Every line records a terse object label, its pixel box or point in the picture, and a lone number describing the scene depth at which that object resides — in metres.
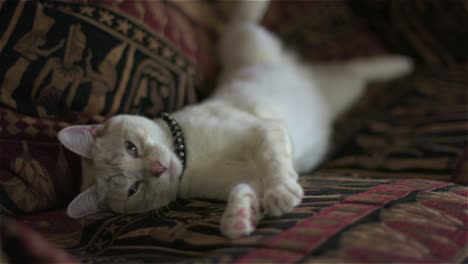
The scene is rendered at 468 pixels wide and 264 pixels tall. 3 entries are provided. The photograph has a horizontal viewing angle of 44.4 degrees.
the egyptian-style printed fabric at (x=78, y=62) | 0.63
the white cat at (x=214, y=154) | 0.56
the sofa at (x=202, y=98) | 0.49
